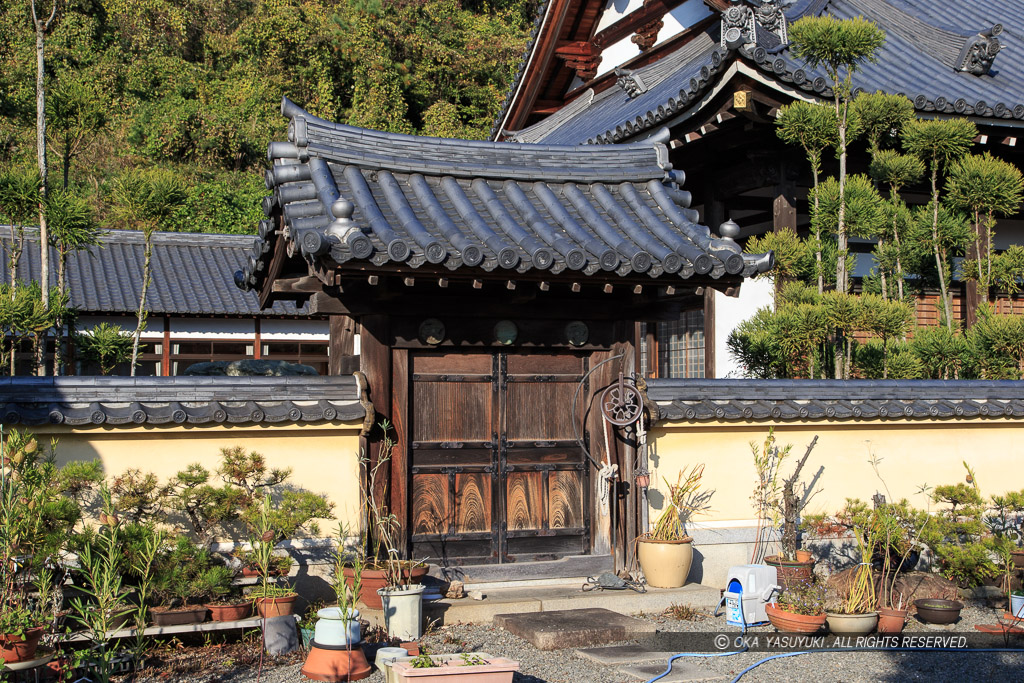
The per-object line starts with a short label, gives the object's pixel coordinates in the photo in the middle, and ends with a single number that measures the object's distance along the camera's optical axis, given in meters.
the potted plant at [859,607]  8.02
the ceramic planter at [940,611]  8.52
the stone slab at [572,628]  7.69
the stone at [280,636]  7.26
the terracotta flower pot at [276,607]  7.32
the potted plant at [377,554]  8.08
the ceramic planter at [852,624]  8.01
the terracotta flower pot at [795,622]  7.86
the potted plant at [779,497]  9.33
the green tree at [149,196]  11.32
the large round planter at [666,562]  9.04
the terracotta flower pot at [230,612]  7.34
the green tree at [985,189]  10.73
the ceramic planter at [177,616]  7.11
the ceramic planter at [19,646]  5.72
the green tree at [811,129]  10.38
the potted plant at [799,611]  7.87
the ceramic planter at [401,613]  7.67
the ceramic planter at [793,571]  8.91
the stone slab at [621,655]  7.29
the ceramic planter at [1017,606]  8.40
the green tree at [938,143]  10.65
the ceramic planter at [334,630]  6.73
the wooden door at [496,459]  9.00
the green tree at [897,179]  10.70
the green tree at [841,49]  10.23
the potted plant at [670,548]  9.05
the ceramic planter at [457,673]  5.82
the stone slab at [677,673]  6.86
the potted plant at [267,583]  7.20
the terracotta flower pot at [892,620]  8.17
